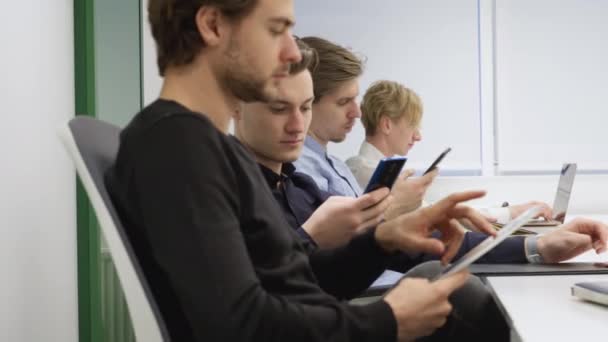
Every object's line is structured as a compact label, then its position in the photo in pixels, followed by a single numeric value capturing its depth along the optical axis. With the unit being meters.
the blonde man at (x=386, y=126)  3.04
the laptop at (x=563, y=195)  2.56
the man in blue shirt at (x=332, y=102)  2.37
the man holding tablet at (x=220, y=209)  0.86
